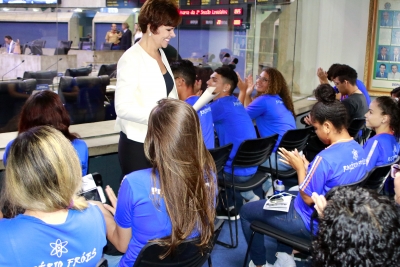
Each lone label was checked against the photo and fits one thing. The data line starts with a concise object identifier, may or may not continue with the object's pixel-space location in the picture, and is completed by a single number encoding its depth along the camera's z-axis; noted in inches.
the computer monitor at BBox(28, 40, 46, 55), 153.2
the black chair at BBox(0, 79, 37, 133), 155.3
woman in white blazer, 109.0
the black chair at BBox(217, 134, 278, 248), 144.9
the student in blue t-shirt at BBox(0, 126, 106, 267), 60.0
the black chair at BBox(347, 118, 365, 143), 196.4
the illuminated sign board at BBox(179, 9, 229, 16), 224.2
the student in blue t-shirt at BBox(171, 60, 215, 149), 143.6
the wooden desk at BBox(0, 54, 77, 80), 155.6
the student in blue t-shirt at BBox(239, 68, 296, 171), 176.1
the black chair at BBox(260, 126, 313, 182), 165.8
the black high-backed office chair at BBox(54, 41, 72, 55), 157.2
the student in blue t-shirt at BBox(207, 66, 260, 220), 155.9
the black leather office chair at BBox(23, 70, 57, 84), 158.4
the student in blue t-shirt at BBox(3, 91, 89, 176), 103.7
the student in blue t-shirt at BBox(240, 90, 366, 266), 104.7
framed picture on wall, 285.1
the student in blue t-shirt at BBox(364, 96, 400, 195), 139.1
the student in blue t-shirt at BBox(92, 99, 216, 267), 74.9
